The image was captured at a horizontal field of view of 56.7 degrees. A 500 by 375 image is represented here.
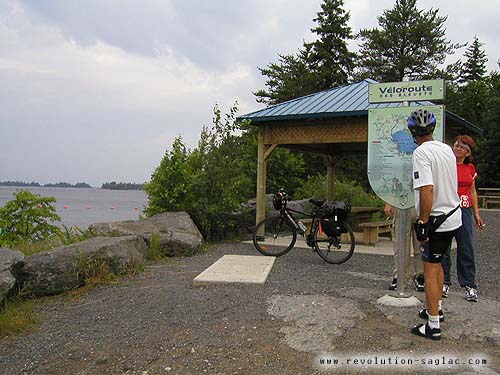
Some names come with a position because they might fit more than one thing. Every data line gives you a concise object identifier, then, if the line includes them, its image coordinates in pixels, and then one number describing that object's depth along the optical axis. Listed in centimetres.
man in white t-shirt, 352
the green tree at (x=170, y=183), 914
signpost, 455
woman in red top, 461
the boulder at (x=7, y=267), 461
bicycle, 705
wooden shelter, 832
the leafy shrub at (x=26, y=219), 891
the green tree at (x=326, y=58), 3152
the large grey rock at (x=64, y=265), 532
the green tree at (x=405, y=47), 3362
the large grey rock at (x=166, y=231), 745
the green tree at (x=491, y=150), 3203
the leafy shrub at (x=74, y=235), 727
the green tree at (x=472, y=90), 3428
